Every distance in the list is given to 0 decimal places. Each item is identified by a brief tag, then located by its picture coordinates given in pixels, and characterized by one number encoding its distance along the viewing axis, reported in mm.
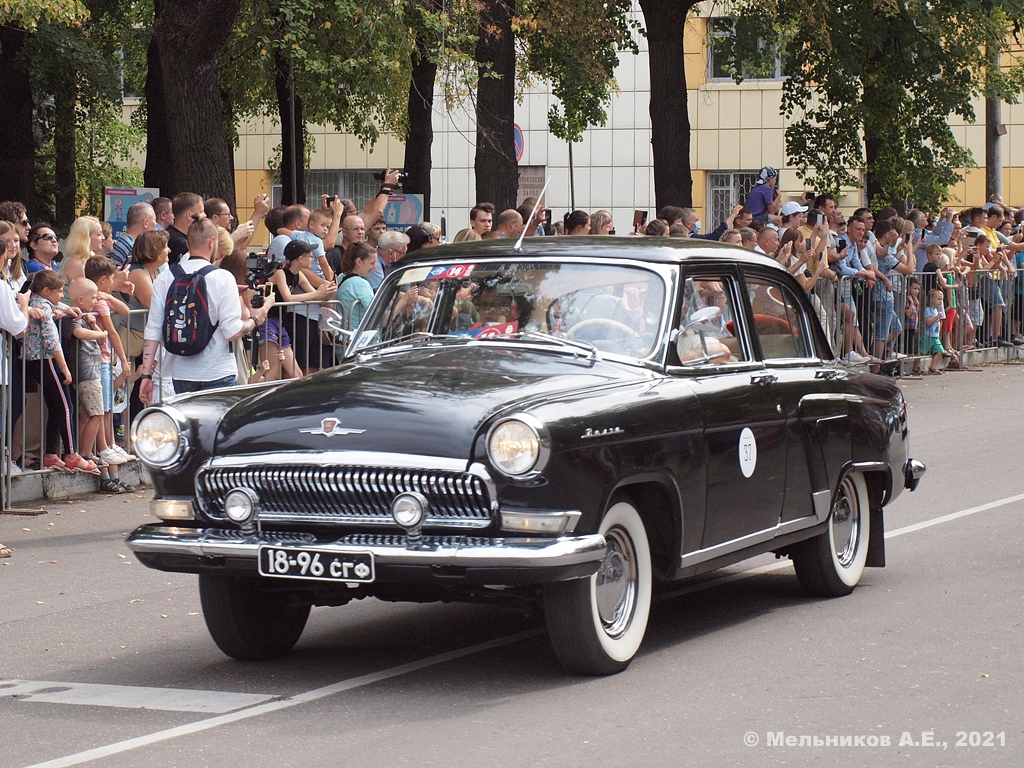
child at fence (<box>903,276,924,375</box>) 21562
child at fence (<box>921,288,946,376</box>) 22016
